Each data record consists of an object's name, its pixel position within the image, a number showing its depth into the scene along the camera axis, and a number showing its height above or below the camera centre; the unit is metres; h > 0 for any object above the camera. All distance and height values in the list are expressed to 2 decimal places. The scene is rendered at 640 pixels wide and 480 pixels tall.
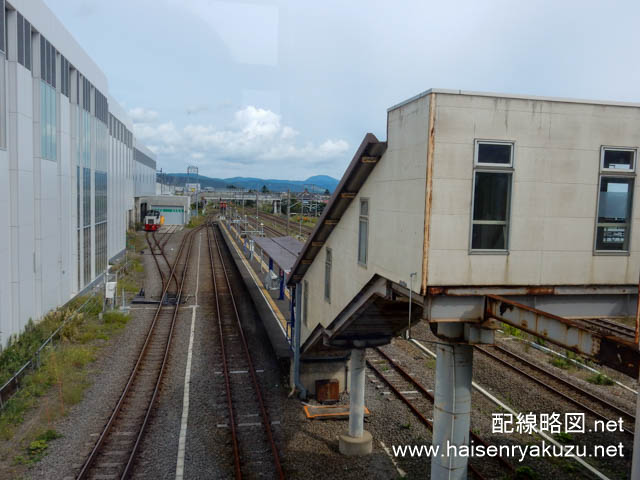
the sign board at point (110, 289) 21.84 -3.65
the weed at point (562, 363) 15.48 -4.35
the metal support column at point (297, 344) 13.66 -3.61
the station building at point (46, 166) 17.09 +1.24
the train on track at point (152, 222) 62.84 -2.55
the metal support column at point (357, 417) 11.04 -4.33
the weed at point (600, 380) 14.15 -4.38
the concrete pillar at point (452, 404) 7.18 -2.60
